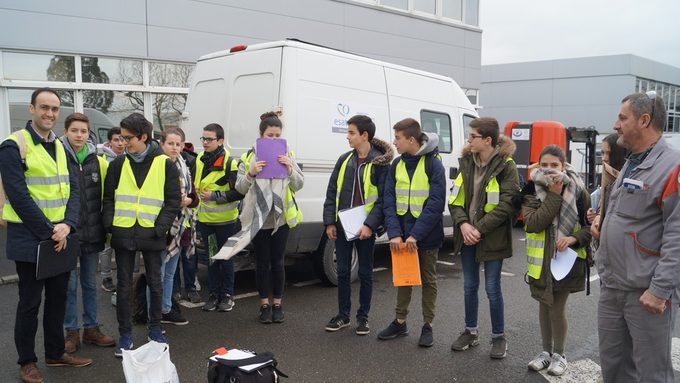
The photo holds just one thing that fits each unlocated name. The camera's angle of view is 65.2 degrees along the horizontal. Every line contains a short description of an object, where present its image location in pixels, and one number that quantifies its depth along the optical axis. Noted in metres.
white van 5.52
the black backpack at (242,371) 3.12
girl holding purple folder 4.76
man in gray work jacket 2.65
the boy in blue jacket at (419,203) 4.39
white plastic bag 3.30
